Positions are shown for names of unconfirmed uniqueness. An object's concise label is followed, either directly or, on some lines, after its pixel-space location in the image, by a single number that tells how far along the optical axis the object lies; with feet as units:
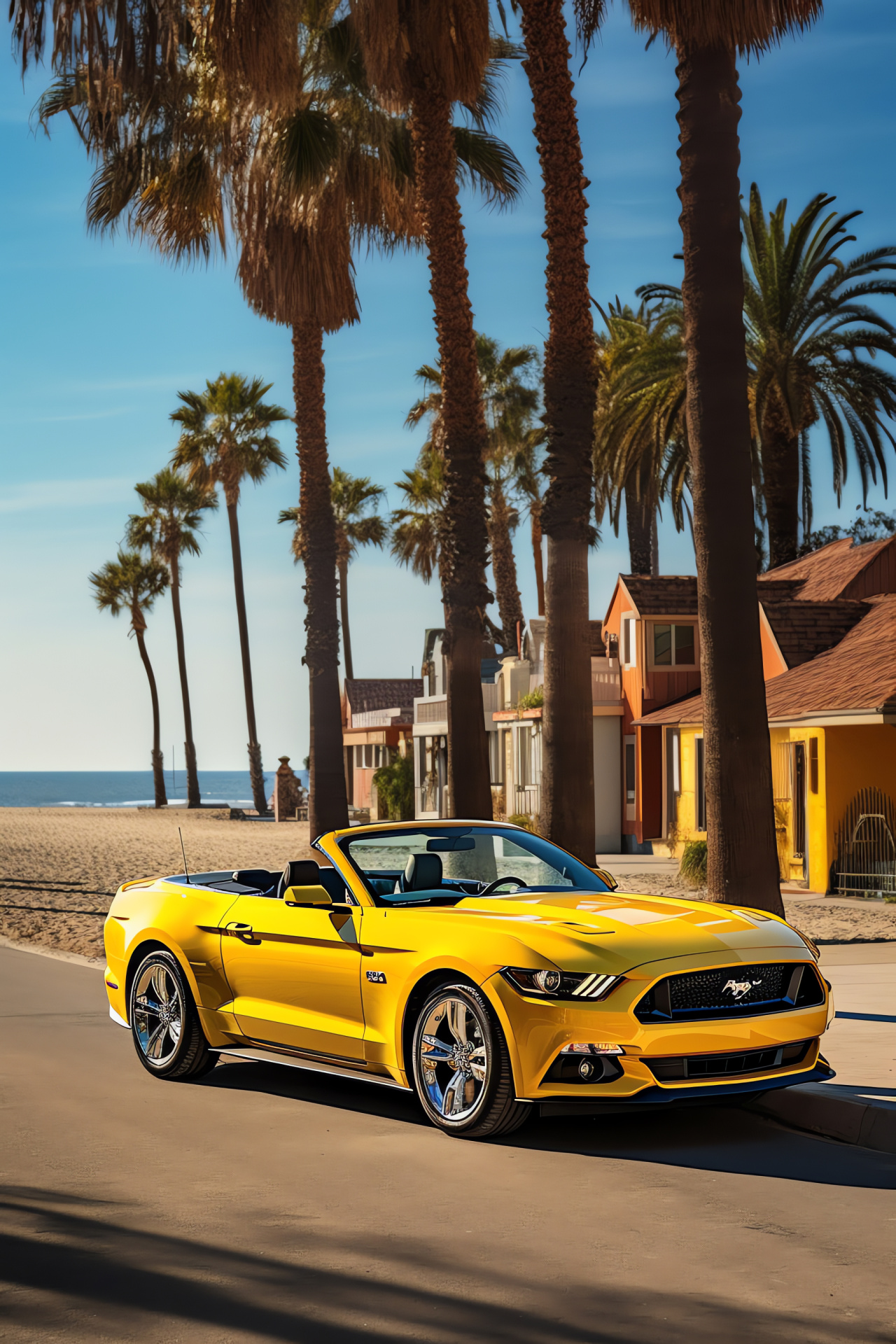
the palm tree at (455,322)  58.80
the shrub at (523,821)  112.94
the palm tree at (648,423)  119.96
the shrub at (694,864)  79.71
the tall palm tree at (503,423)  184.24
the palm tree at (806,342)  112.68
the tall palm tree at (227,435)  194.49
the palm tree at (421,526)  214.69
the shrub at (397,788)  168.96
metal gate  75.51
